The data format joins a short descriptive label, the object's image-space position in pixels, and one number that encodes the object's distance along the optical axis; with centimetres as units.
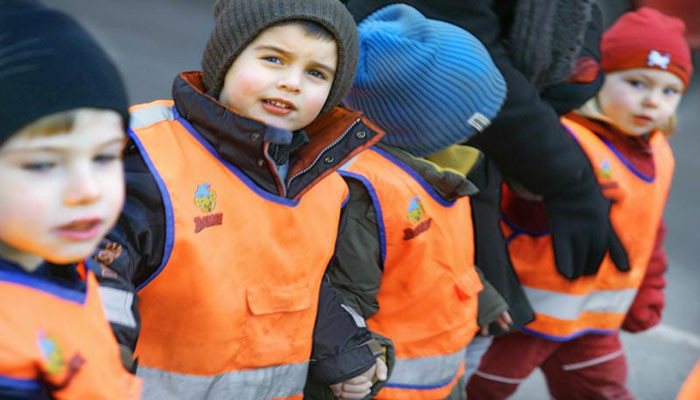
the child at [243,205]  184
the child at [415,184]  209
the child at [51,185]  155
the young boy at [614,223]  252
